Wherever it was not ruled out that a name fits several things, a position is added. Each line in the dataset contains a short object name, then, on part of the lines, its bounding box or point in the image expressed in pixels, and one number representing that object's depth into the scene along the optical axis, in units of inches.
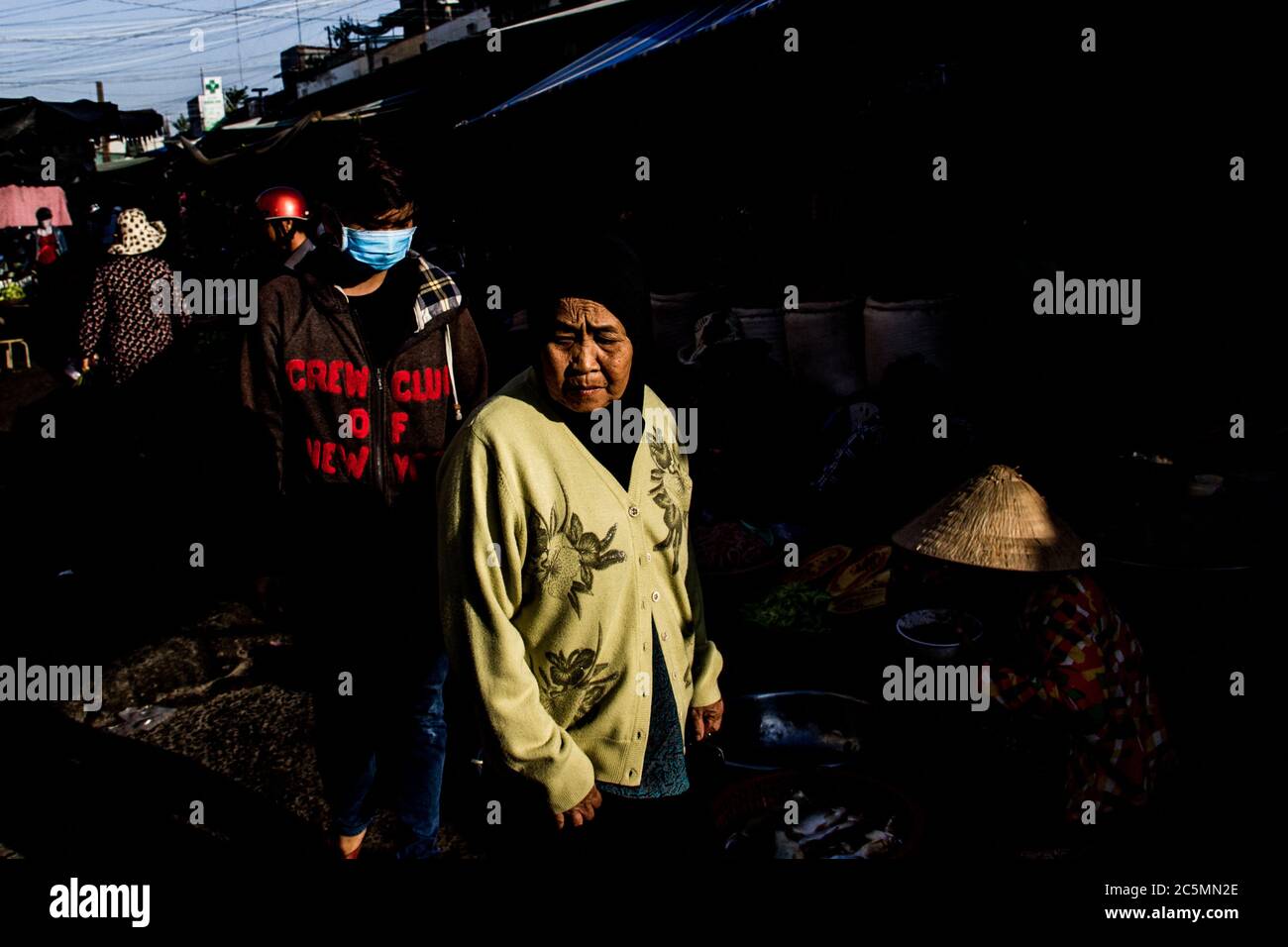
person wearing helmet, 129.1
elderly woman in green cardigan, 80.0
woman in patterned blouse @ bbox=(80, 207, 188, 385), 269.7
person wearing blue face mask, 118.7
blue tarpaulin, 220.1
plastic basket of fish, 126.9
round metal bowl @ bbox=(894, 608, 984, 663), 154.5
